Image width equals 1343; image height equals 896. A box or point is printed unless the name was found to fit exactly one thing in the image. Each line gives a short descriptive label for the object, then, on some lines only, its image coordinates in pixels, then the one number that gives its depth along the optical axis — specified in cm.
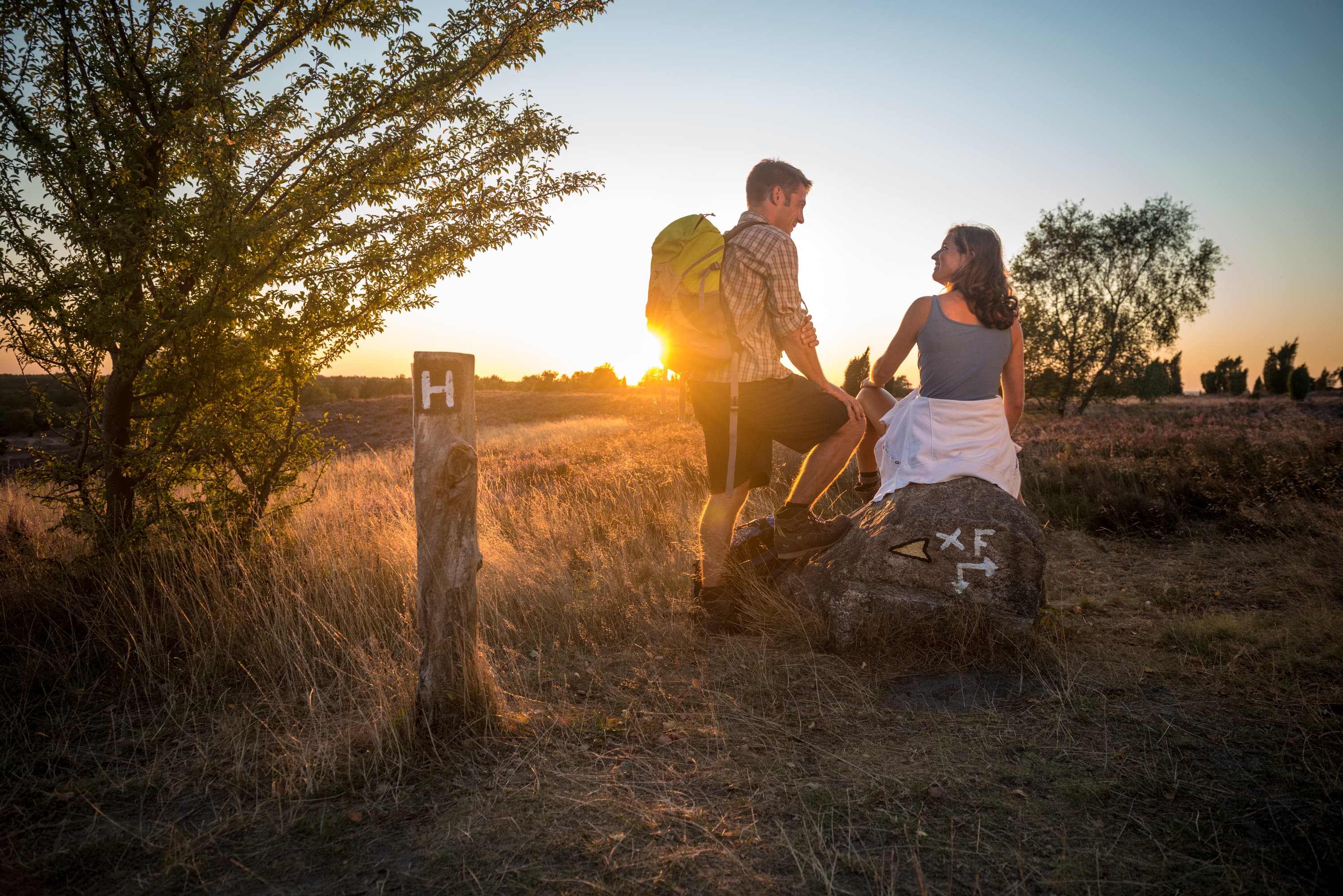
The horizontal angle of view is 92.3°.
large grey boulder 365
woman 392
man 377
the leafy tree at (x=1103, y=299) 2288
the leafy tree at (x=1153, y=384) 2380
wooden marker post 284
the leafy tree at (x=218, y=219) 391
